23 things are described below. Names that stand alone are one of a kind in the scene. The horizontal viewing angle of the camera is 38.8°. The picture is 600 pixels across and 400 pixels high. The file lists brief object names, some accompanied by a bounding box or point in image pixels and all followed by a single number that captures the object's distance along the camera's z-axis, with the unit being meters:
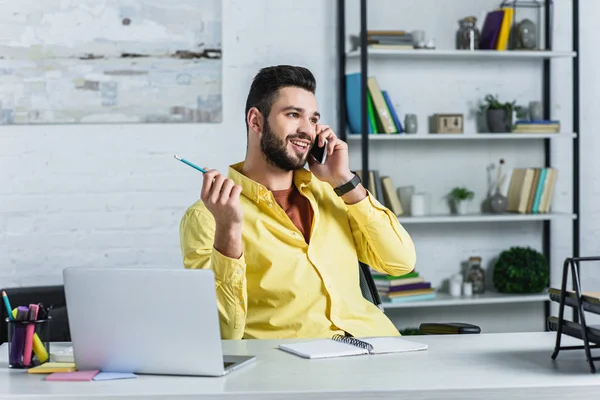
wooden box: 4.18
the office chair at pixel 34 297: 3.59
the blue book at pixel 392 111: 4.04
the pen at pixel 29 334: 1.78
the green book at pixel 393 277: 4.04
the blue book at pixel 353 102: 4.00
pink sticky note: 1.64
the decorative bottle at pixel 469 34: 4.18
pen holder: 1.79
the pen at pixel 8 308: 1.85
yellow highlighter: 1.82
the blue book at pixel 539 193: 4.24
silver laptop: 1.62
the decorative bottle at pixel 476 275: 4.26
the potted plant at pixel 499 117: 4.19
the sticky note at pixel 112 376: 1.63
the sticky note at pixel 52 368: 1.72
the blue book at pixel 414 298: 4.02
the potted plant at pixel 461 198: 4.25
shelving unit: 3.99
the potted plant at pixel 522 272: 4.18
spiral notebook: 1.84
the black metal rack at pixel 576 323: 1.67
